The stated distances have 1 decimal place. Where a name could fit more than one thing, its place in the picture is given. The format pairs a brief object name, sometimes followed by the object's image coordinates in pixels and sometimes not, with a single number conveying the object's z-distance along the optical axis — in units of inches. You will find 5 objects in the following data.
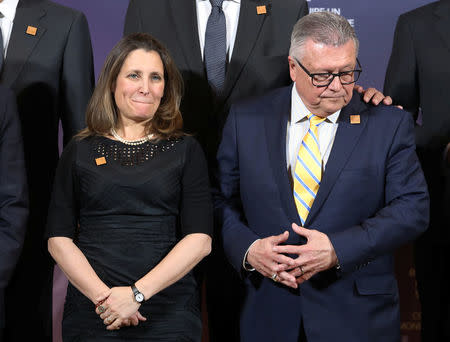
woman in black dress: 196.2
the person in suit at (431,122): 234.4
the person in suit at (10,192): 199.0
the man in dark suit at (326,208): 191.2
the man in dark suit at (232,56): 235.6
